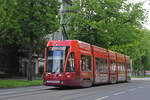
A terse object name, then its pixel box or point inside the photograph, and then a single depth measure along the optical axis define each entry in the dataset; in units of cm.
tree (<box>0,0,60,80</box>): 2658
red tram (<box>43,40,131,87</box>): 1714
